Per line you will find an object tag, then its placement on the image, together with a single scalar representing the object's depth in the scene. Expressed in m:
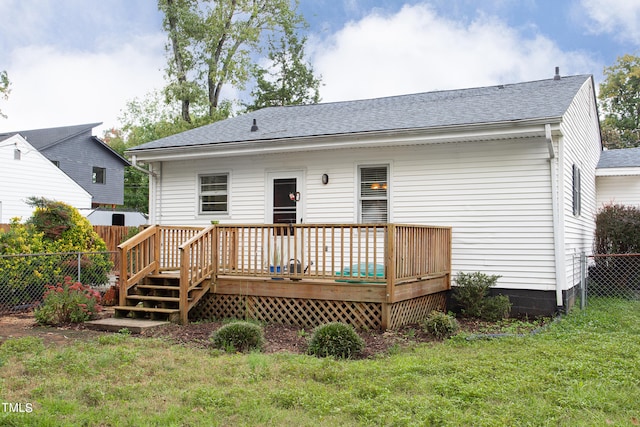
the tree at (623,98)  29.94
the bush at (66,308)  8.13
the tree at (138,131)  39.61
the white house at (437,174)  8.87
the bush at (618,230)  11.78
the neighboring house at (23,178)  20.80
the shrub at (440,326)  7.32
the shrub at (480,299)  8.77
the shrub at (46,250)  9.94
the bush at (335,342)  6.24
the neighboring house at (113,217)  23.05
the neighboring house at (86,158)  29.27
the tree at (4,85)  17.53
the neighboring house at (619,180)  13.77
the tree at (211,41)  21.72
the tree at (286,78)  31.12
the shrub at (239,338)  6.53
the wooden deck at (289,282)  7.85
